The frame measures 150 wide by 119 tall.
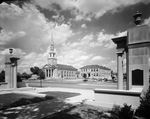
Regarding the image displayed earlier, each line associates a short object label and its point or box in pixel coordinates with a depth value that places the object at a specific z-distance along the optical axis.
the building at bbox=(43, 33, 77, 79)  78.62
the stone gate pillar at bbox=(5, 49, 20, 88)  16.28
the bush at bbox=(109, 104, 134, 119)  4.92
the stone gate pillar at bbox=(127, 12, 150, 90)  7.15
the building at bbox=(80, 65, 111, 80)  84.69
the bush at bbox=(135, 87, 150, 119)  4.87
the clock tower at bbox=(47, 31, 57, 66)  80.12
